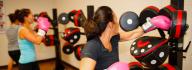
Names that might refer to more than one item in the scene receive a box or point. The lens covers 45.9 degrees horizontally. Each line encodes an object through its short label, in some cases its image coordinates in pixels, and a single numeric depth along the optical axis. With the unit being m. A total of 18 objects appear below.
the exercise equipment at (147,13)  1.99
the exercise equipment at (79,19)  3.14
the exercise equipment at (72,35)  3.19
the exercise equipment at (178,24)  1.66
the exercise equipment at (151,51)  1.73
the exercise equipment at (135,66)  2.07
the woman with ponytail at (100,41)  1.60
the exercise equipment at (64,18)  3.54
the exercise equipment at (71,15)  3.34
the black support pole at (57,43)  4.21
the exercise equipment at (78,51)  3.18
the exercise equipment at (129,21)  2.13
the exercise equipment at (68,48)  3.55
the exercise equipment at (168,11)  1.78
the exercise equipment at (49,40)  3.95
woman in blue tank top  2.71
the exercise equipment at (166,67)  1.89
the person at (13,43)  3.49
